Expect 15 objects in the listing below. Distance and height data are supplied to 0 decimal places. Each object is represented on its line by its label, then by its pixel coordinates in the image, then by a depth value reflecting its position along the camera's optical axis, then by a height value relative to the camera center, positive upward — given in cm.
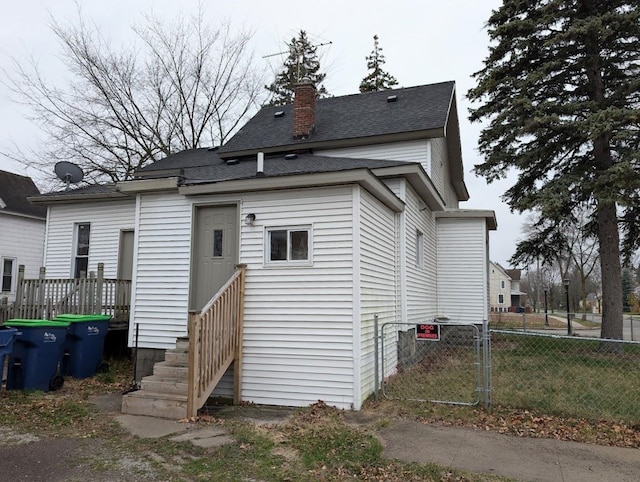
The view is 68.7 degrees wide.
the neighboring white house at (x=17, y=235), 1792 +200
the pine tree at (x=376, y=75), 3178 +1470
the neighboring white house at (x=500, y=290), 6222 +44
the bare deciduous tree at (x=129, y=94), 1980 +853
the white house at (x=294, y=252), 691 +64
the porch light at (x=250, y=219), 753 +112
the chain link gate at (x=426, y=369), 699 -151
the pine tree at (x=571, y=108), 1153 +489
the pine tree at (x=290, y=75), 2545 +1208
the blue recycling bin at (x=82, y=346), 864 -111
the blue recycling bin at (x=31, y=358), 754 -117
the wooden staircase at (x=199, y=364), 610 -107
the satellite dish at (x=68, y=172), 1295 +318
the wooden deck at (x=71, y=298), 966 -25
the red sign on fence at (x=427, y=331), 703 -60
